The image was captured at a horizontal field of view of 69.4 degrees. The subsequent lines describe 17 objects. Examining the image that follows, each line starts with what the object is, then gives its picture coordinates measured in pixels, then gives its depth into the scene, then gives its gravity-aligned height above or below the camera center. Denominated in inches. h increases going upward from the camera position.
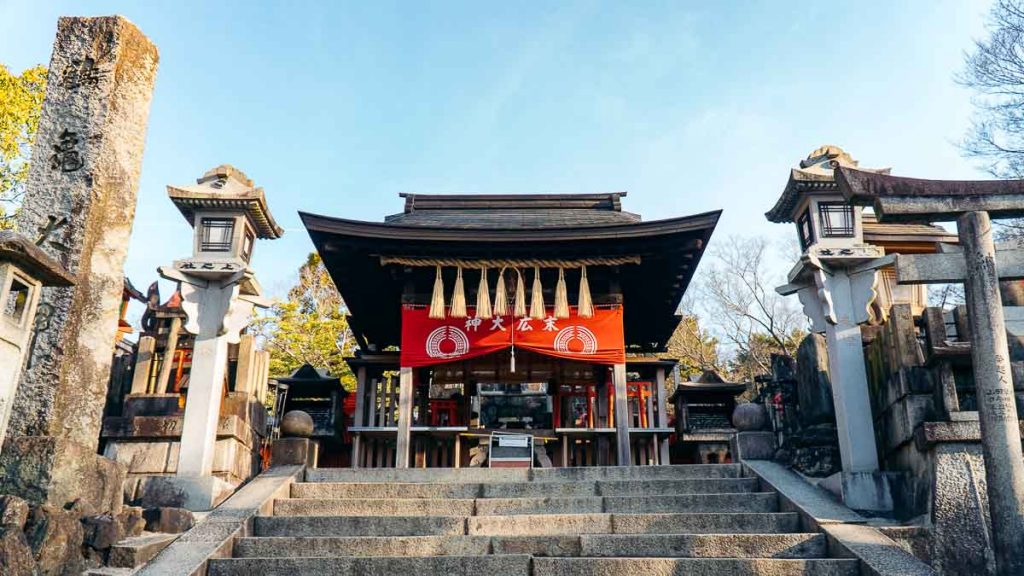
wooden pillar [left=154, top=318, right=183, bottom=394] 406.9 +50.3
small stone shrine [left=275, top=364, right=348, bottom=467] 577.0 +39.9
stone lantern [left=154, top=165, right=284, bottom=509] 377.4 +92.8
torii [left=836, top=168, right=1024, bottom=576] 237.6 +64.5
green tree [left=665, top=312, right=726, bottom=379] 1221.1 +176.6
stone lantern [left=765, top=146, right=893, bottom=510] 333.4 +85.6
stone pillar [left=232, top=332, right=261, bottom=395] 407.2 +47.2
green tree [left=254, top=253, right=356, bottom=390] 1043.9 +161.5
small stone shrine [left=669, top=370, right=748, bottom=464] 613.3 +31.7
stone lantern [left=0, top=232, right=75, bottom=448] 243.9 +52.4
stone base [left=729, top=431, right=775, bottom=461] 364.2 +5.6
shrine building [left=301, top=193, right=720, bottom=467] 477.1 +88.1
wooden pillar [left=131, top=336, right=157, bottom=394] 406.0 +46.9
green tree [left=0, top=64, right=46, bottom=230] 638.5 +281.0
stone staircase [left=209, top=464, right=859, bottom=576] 251.3 -27.0
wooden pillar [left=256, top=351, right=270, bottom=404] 428.5 +41.0
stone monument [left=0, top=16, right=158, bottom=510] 275.1 +91.1
